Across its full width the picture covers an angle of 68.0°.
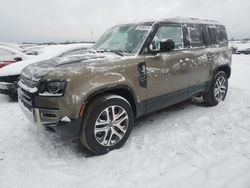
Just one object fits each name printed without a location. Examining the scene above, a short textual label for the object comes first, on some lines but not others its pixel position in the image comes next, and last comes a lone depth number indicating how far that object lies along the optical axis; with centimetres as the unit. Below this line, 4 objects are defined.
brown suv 242
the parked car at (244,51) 2314
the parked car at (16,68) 476
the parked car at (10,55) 611
